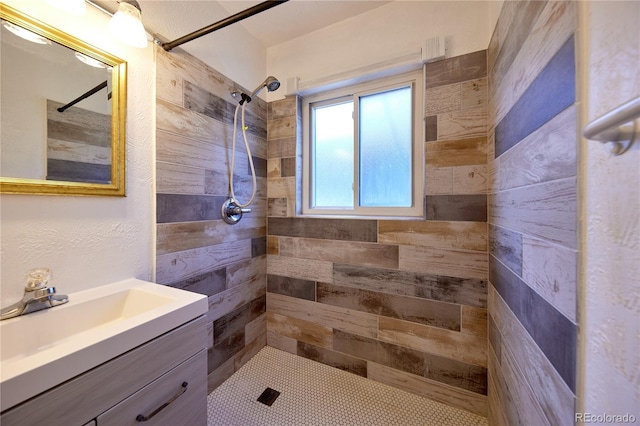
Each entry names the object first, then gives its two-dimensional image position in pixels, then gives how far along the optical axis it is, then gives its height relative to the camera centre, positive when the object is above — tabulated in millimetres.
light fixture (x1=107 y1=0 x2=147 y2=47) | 847 +704
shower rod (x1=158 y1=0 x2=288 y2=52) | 955 +843
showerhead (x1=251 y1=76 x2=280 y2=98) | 1407 +792
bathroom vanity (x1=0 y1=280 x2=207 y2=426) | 478 -408
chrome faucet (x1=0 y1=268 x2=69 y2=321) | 691 -276
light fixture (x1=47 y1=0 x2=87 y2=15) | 723 +667
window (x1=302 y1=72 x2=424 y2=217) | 1478 +437
